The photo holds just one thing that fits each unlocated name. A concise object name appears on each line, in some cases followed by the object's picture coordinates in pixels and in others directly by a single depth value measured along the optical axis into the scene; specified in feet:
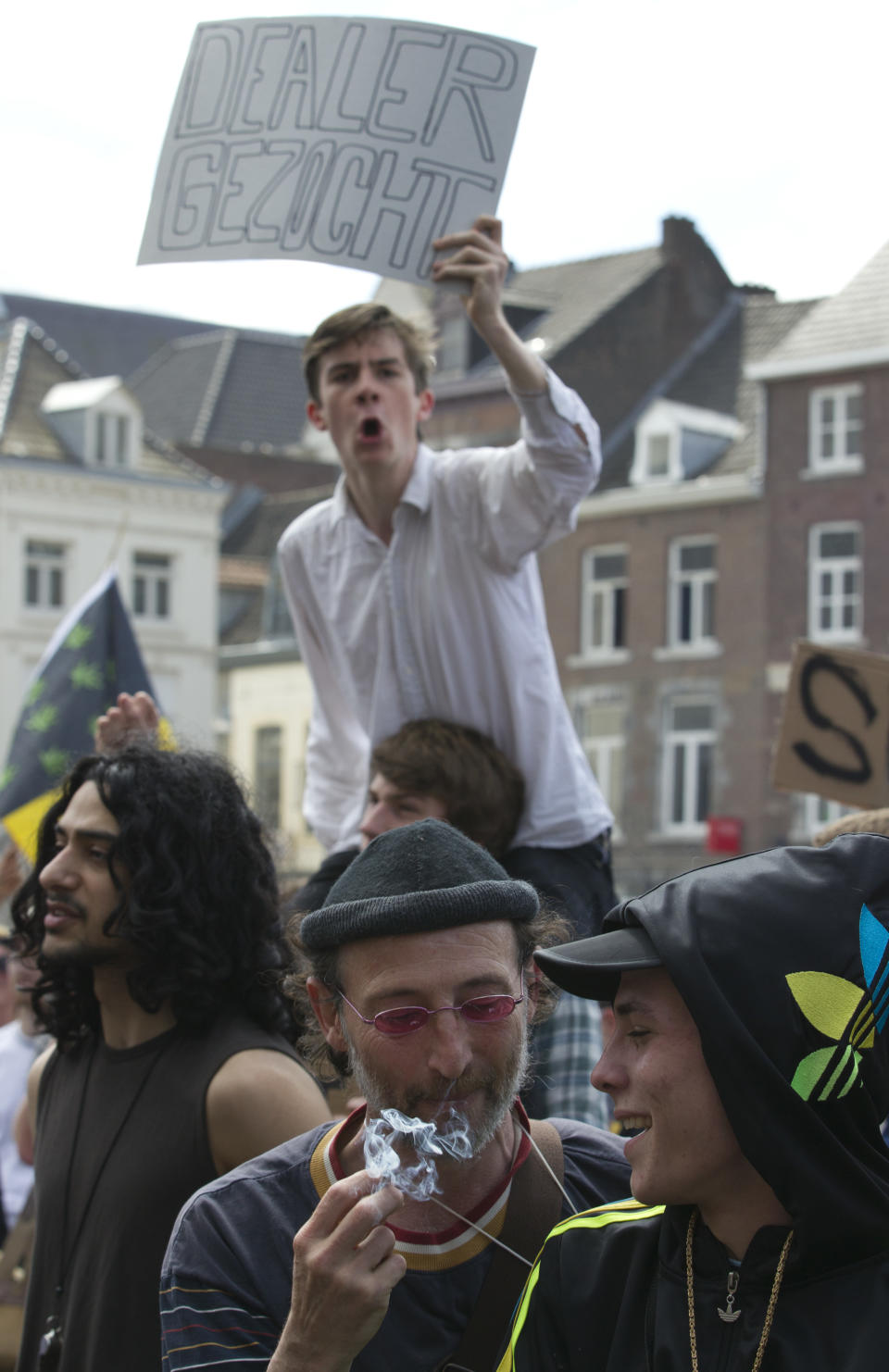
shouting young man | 12.24
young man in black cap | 6.42
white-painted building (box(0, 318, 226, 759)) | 109.70
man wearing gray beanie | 7.73
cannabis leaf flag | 22.65
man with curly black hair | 9.98
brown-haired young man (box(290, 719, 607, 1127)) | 12.20
